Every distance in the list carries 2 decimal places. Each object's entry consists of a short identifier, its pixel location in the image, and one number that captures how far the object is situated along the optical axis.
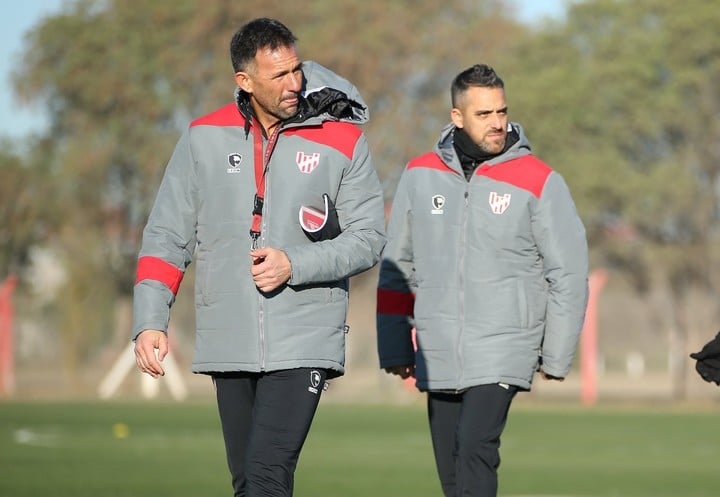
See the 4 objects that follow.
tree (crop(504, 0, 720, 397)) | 80.56
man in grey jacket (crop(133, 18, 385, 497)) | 13.26
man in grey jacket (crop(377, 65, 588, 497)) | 16.45
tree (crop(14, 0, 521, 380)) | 95.00
